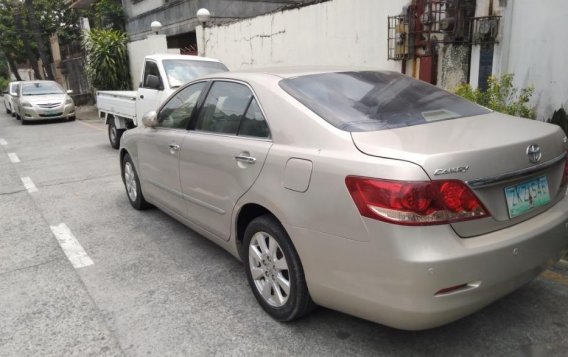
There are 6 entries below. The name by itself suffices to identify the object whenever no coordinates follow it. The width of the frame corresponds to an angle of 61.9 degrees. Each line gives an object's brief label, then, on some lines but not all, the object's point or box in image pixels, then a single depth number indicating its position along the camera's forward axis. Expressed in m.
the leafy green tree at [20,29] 26.25
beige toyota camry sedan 2.25
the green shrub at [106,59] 17.08
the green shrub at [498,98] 5.12
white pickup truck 8.32
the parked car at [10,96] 17.92
